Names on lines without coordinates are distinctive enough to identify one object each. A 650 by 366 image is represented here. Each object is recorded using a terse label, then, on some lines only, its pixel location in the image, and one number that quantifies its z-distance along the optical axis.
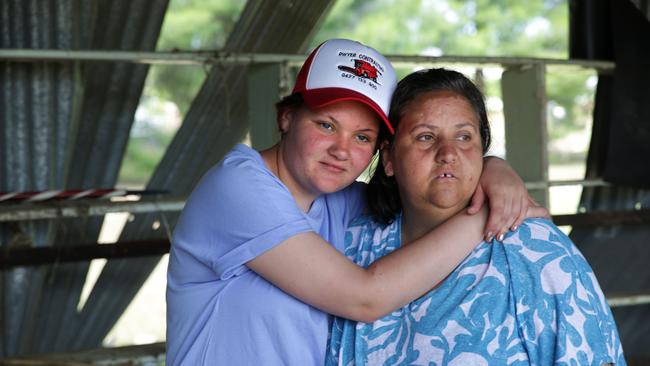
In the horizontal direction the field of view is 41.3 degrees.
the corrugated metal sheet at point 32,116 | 3.20
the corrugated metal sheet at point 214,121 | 3.62
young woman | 1.75
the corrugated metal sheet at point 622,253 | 4.19
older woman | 1.66
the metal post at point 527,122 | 3.86
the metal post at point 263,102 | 3.43
